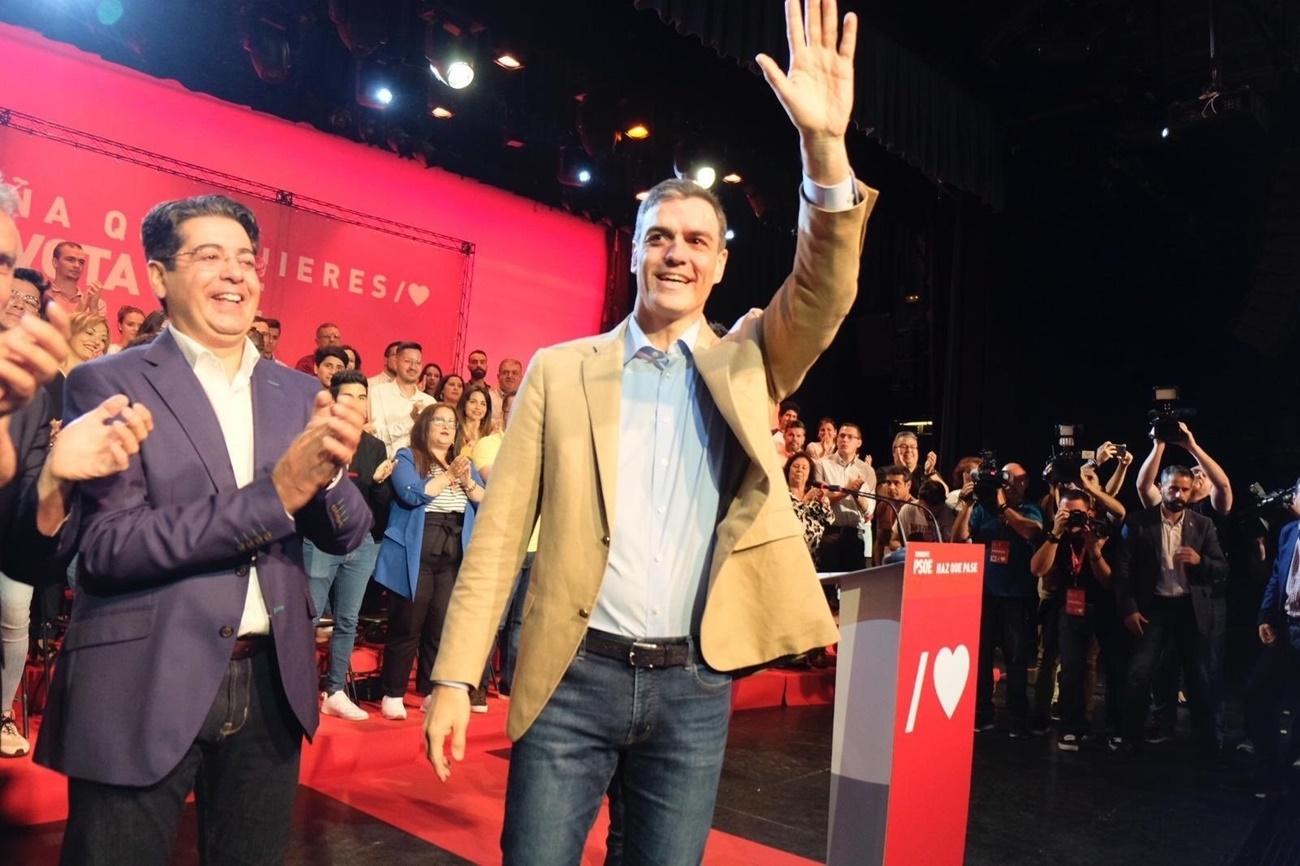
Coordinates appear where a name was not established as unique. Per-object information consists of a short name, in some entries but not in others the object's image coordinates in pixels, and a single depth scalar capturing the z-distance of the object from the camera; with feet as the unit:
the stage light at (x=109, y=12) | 23.82
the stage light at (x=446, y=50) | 24.40
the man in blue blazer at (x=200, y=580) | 4.80
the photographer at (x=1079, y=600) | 19.40
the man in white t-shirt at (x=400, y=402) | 22.75
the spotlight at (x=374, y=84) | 28.07
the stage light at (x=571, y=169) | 33.96
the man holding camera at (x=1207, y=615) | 19.38
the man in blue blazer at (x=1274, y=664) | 16.63
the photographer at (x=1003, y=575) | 19.94
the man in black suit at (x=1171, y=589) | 19.08
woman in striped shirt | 15.87
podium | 7.85
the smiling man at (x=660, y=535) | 5.02
